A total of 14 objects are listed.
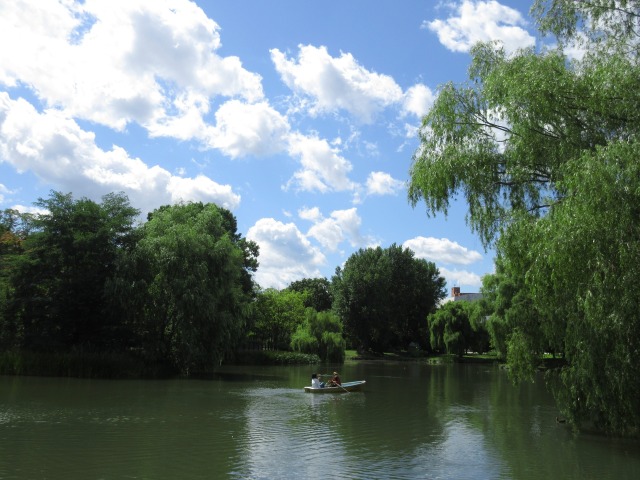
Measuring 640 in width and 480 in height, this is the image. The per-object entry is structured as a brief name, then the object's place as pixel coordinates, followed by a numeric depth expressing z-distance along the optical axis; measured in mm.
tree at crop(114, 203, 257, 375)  30516
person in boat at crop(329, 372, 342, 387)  26219
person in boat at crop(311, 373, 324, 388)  25844
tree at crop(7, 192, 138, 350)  30422
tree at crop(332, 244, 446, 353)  68250
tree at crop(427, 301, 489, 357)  57062
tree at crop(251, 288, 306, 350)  53094
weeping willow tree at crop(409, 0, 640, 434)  10656
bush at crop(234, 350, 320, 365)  45844
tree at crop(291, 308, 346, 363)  50281
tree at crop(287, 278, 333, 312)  85594
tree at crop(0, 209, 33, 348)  30125
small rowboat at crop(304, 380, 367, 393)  25469
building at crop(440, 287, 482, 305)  115625
